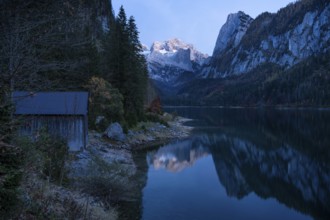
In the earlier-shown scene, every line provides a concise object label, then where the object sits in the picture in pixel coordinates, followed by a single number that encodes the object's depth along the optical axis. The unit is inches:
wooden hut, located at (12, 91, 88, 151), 1143.6
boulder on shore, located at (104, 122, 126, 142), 1673.2
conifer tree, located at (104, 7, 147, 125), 2126.0
